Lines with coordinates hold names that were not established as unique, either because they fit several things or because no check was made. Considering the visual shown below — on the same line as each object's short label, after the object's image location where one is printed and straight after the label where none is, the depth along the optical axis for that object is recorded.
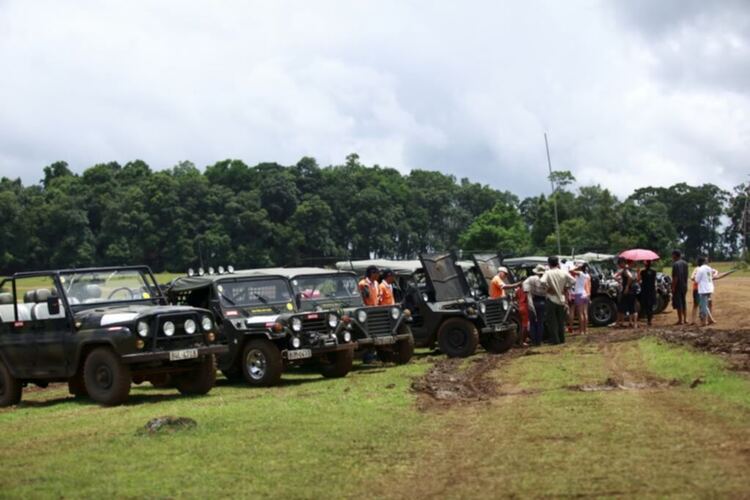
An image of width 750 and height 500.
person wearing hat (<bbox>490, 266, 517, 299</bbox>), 20.44
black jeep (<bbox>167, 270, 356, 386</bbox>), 15.01
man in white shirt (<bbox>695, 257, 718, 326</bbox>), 22.95
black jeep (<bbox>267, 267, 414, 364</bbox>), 16.42
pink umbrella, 27.71
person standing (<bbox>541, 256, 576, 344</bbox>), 20.20
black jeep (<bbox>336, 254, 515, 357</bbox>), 19.05
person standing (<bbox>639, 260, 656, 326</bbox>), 24.19
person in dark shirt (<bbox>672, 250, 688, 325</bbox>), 23.94
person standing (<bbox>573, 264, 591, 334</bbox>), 22.83
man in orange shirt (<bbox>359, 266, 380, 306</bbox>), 18.59
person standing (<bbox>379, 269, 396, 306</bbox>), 19.11
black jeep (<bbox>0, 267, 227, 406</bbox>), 13.05
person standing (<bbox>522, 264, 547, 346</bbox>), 20.58
